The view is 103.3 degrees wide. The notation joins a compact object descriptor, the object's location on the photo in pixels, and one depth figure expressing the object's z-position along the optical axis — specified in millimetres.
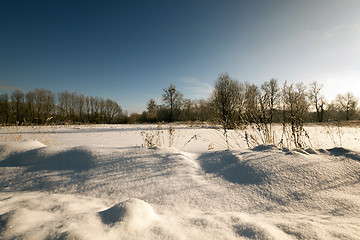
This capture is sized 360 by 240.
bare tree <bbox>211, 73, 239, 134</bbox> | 14172
